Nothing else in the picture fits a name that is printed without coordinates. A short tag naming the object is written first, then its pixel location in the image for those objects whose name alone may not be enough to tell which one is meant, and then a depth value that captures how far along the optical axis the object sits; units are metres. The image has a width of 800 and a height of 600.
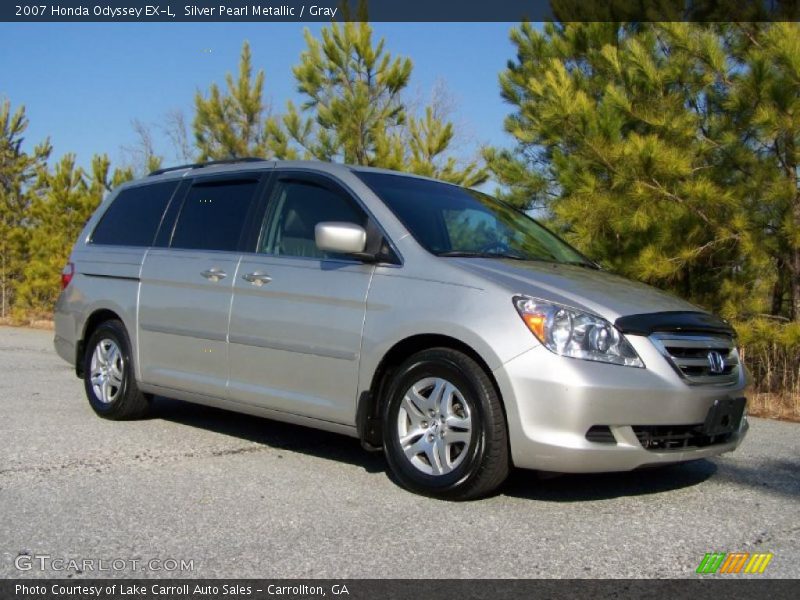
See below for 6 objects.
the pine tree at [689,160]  8.09
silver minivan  4.14
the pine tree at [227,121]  20.03
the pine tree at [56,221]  19.67
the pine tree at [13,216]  21.44
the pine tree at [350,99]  15.55
